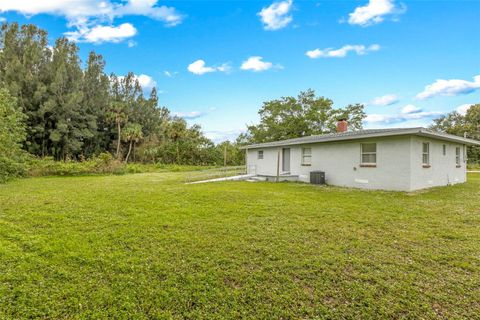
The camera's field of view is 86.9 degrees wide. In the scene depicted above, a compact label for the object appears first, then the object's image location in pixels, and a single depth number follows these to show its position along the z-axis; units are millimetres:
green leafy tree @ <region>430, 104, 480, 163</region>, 27500
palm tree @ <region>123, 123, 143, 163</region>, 29055
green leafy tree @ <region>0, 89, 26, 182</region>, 12594
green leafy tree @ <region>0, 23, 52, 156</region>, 23906
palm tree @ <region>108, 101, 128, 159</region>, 30028
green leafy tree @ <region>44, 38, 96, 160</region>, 25484
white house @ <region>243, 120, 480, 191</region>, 9695
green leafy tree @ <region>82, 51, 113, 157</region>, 29891
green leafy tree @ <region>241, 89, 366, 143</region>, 27109
